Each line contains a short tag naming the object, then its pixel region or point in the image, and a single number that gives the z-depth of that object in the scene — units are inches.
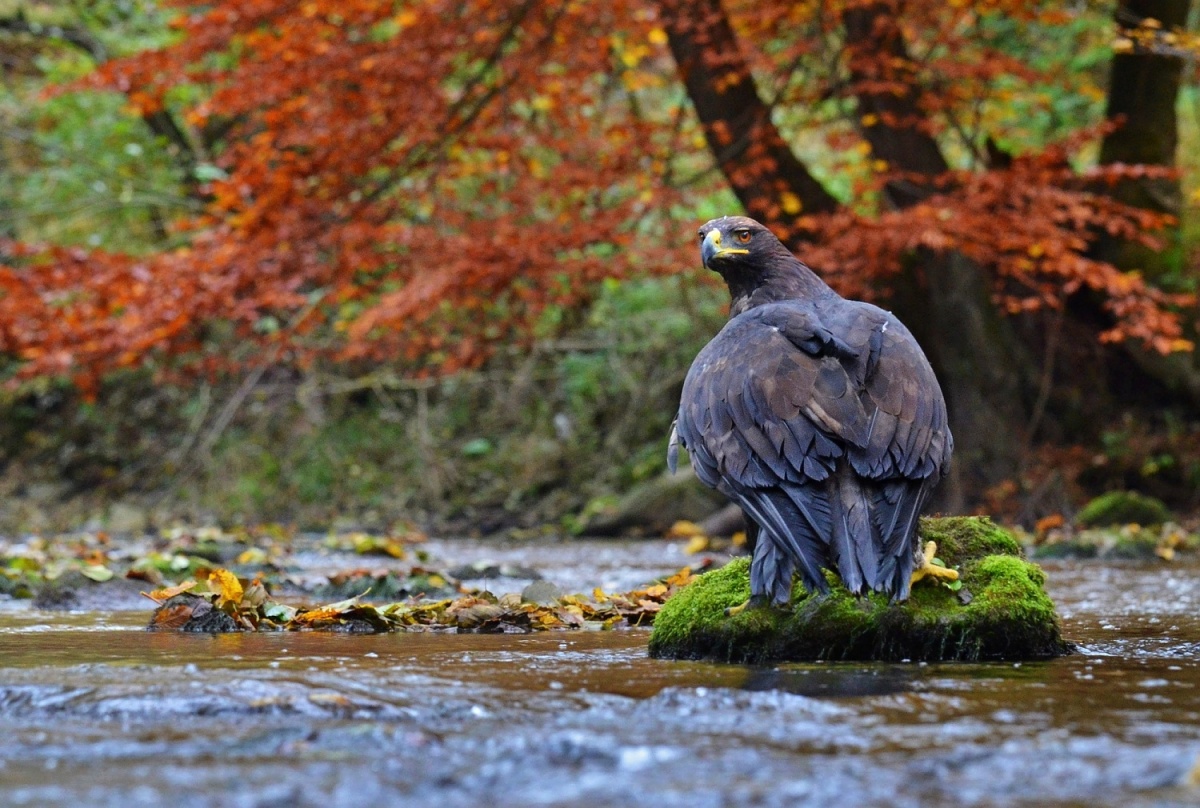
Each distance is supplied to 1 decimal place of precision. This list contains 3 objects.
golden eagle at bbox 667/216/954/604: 295.7
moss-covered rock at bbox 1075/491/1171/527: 845.8
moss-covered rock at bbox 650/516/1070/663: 309.1
